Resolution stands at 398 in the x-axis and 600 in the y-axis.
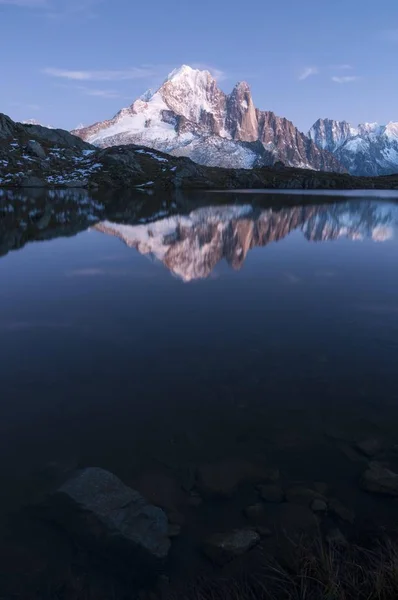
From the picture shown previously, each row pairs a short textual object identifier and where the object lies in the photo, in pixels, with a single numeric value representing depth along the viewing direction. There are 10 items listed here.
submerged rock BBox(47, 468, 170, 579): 9.36
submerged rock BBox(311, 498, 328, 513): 10.56
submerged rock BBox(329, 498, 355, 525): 10.30
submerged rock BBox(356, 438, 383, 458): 12.58
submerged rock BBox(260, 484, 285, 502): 10.91
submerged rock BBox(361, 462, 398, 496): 11.12
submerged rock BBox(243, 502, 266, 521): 10.45
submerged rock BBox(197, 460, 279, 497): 11.21
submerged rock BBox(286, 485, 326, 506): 10.81
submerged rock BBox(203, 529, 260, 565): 9.32
